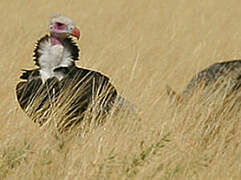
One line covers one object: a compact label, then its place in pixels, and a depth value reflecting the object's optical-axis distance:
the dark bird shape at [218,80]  12.28
